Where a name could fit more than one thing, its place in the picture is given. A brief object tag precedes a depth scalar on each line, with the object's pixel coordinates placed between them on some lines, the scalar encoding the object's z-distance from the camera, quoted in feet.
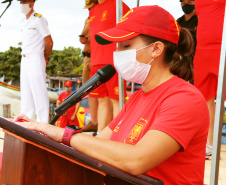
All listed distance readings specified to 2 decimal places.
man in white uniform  12.58
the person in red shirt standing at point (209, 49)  8.04
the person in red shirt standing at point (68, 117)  21.70
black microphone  4.10
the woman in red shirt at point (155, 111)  3.39
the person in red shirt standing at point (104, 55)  10.57
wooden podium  2.93
